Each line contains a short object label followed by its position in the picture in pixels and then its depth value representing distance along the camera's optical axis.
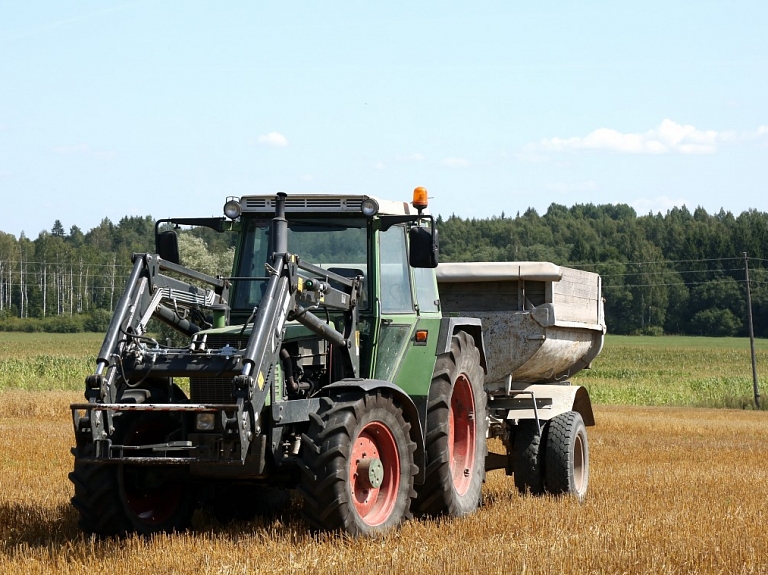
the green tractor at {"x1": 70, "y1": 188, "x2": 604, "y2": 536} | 15.14
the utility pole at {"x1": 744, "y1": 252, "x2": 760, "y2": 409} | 79.74
